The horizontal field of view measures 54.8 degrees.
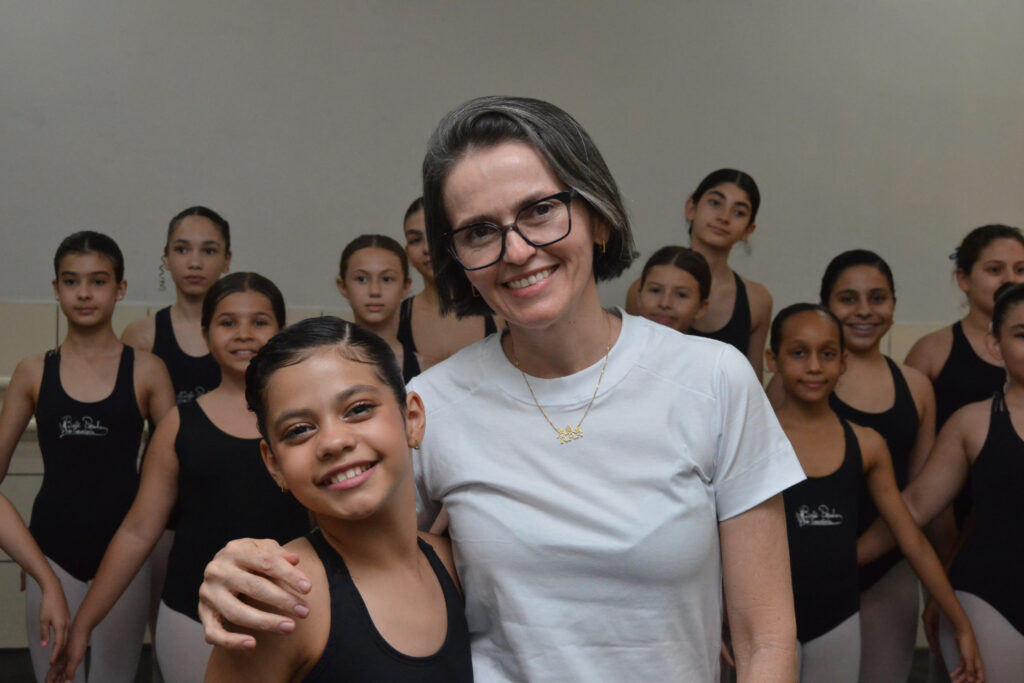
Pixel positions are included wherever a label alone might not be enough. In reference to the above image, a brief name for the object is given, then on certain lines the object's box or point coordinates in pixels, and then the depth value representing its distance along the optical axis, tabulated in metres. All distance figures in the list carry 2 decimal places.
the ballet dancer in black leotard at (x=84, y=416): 2.90
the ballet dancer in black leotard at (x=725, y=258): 3.69
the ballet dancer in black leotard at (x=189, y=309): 3.26
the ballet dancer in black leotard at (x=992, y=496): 2.51
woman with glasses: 1.23
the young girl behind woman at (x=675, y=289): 3.34
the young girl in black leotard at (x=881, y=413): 2.93
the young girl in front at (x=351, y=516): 1.16
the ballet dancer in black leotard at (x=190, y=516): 2.30
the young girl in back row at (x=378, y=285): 3.21
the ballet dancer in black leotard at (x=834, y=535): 2.65
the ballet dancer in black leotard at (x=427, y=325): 3.43
